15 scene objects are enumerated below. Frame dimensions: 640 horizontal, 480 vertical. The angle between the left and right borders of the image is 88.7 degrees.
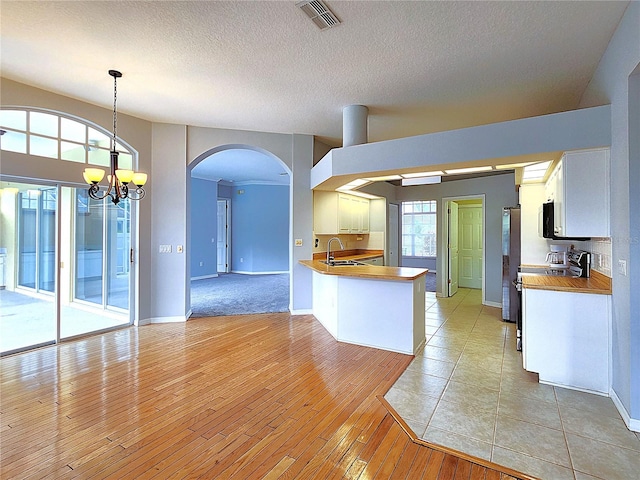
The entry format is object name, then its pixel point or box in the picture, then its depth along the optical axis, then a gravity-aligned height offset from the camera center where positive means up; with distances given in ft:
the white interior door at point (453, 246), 23.40 -0.27
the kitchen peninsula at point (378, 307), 12.26 -2.55
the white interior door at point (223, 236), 35.58 +0.58
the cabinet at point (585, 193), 8.91 +1.39
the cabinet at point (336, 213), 18.97 +1.81
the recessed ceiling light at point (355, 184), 15.16 +2.94
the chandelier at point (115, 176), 10.78 +2.22
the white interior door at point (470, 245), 26.91 -0.22
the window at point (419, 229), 35.22 +1.44
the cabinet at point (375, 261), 22.00 -1.29
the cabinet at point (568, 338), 8.78 -2.66
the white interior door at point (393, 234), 25.59 +0.69
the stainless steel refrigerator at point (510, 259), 16.63 -0.89
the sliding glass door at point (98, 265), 14.34 -1.11
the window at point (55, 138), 11.80 +4.15
